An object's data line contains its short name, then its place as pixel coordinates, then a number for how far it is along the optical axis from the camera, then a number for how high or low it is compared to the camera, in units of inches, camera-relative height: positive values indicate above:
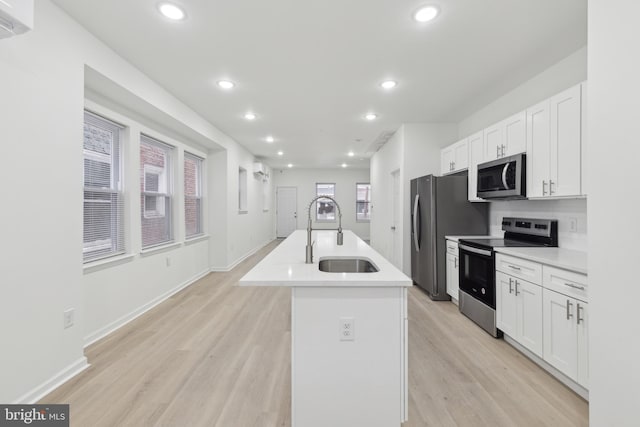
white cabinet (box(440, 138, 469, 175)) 145.9 +29.1
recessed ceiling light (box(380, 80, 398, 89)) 123.2 +55.4
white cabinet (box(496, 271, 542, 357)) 87.1 -32.2
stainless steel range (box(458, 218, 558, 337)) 107.3 -19.7
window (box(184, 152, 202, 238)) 187.9 +11.7
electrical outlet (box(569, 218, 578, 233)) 97.3 -4.5
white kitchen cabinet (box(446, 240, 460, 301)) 137.0 -28.4
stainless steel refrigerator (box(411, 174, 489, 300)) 148.9 -3.3
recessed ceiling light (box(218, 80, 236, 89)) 123.3 +55.4
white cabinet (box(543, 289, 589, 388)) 71.7 -32.6
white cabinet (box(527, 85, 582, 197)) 84.6 +20.9
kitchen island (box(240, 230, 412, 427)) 60.1 -29.5
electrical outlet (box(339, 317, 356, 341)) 60.2 -24.3
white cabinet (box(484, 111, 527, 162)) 106.7 +29.5
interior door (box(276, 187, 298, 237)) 420.8 +4.7
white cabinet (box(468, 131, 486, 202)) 132.0 +24.5
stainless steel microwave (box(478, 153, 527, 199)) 105.3 +13.2
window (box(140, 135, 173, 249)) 143.6 +11.2
